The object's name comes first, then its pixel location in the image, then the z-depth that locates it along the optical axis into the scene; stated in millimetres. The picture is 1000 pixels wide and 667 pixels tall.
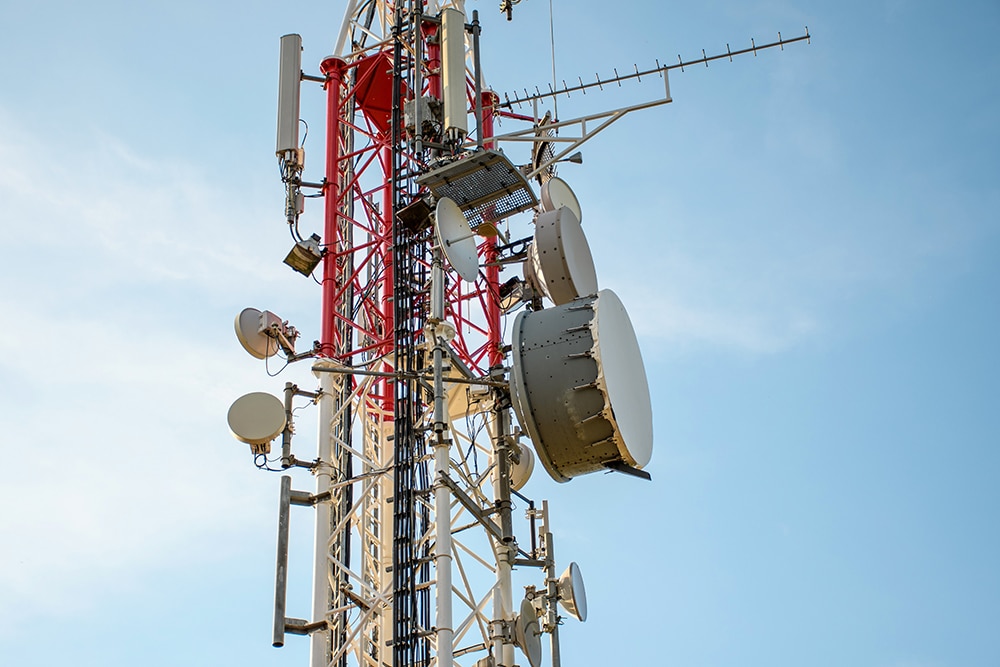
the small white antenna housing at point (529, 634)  16656
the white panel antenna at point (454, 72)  17891
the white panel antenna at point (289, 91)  19469
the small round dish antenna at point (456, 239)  16938
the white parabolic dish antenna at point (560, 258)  17125
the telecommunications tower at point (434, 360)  15719
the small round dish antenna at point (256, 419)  17438
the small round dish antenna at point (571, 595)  17281
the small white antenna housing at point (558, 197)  18719
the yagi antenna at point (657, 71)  19688
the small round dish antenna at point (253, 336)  18438
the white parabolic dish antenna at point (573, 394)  15375
